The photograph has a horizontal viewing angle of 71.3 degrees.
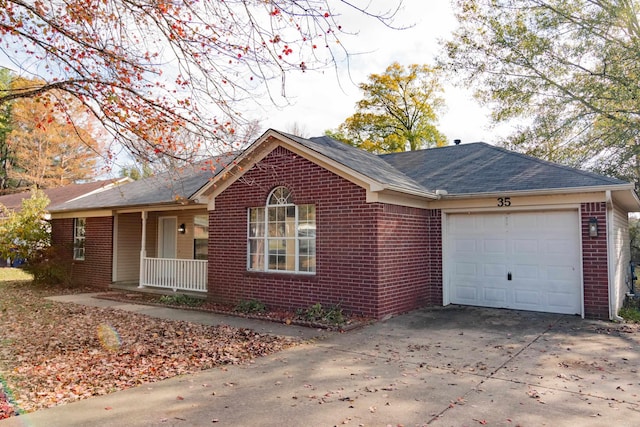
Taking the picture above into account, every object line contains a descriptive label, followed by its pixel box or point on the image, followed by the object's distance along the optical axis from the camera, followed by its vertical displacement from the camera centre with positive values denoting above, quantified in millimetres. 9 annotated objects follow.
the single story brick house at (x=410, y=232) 9328 +100
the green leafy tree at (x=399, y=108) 34531 +10060
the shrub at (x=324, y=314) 9003 -1606
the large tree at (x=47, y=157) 34969 +6719
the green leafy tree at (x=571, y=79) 13289 +5140
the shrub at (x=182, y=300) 11867 -1710
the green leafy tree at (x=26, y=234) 17266 +190
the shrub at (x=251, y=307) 10461 -1636
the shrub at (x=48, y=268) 16250 -1066
